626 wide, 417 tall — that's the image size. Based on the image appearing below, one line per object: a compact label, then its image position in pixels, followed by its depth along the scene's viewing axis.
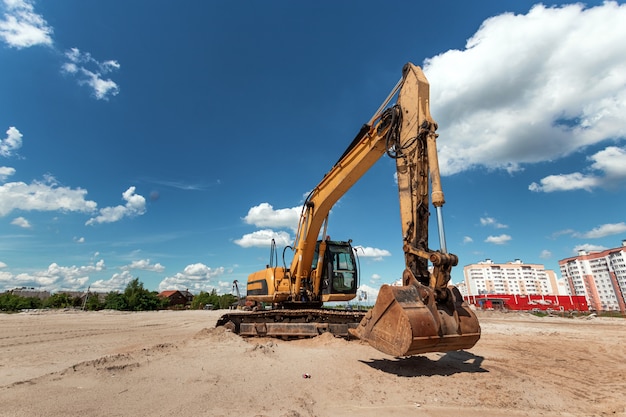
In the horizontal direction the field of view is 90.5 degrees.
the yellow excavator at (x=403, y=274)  4.63
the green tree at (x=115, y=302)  39.83
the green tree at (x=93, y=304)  38.25
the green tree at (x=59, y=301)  41.16
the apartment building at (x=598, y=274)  88.65
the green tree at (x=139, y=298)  41.52
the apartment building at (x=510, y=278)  122.39
